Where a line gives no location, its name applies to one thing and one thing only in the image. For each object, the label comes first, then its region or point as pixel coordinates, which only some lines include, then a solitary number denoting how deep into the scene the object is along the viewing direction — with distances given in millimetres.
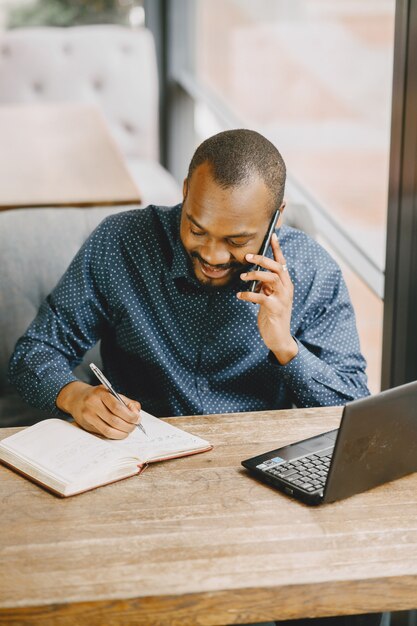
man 2422
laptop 2003
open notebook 2066
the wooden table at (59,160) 3333
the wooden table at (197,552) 1849
